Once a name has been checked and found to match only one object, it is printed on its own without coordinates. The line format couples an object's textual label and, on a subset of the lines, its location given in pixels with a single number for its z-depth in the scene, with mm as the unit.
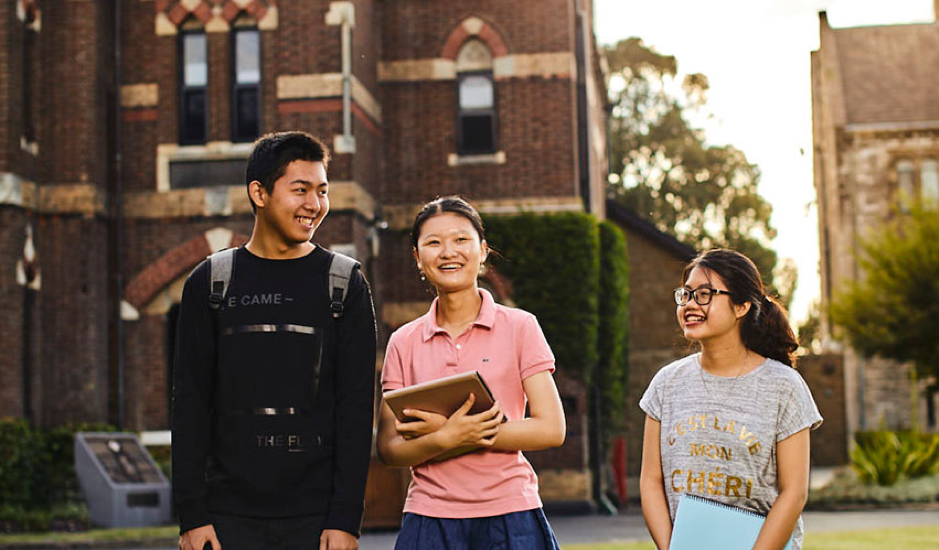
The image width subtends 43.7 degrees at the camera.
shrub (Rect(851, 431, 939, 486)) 21484
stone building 39438
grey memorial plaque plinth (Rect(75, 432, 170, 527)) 15992
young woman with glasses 3934
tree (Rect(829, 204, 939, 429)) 27922
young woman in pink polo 3795
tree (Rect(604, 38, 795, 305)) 42906
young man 3695
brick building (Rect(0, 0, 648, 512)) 17266
